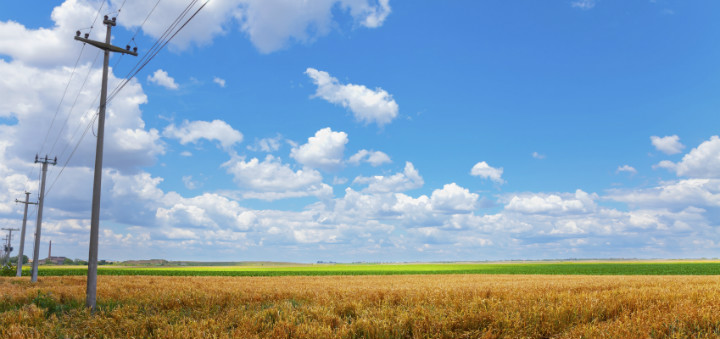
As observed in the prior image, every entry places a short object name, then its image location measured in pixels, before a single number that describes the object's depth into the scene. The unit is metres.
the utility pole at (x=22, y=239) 53.78
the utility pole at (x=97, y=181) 17.06
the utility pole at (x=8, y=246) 94.94
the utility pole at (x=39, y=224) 43.25
